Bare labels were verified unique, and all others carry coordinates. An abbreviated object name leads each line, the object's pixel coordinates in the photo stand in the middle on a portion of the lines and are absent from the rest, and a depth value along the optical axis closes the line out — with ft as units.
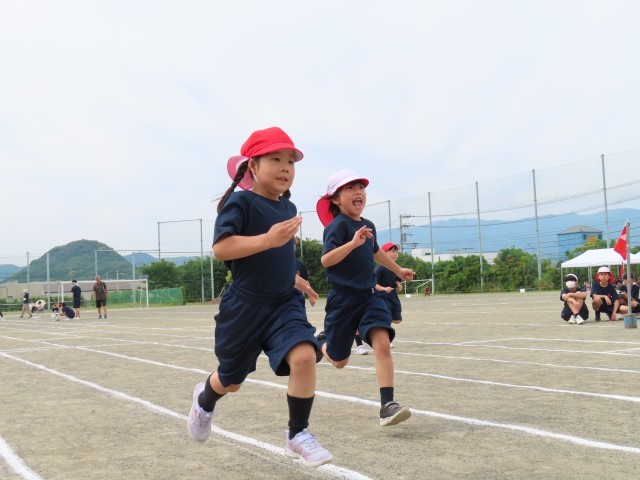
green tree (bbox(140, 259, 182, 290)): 169.58
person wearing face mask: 48.42
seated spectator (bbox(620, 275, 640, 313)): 50.55
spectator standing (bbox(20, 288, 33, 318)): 118.77
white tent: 112.27
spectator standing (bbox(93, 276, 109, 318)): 95.25
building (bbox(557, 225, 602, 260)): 165.46
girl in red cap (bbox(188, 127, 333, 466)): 12.64
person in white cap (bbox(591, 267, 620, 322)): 50.93
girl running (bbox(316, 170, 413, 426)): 17.84
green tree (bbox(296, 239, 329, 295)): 177.06
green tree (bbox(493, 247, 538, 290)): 159.12
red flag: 50.47
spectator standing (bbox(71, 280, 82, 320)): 100.67
